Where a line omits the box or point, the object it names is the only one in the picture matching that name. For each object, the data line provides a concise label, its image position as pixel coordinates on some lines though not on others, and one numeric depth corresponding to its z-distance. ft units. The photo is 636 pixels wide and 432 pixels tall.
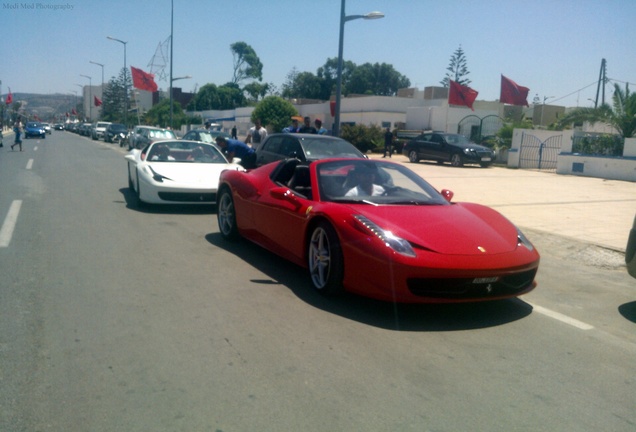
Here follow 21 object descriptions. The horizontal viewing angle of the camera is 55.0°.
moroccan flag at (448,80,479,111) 116.78
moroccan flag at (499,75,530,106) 108.68
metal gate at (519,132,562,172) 83.56
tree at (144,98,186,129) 220.84
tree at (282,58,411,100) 303.48
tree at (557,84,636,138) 75.87
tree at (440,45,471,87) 229.04
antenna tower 143.54
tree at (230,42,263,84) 328.49
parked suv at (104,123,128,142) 156.44
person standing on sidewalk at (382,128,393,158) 99.82
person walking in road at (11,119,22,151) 95.45
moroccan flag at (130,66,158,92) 132.12
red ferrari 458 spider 15.93
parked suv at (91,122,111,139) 177.99
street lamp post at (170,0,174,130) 110.95
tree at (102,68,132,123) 341.00
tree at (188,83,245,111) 295.07
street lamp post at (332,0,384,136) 57.26
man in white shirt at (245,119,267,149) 58.75
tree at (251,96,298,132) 164.76
